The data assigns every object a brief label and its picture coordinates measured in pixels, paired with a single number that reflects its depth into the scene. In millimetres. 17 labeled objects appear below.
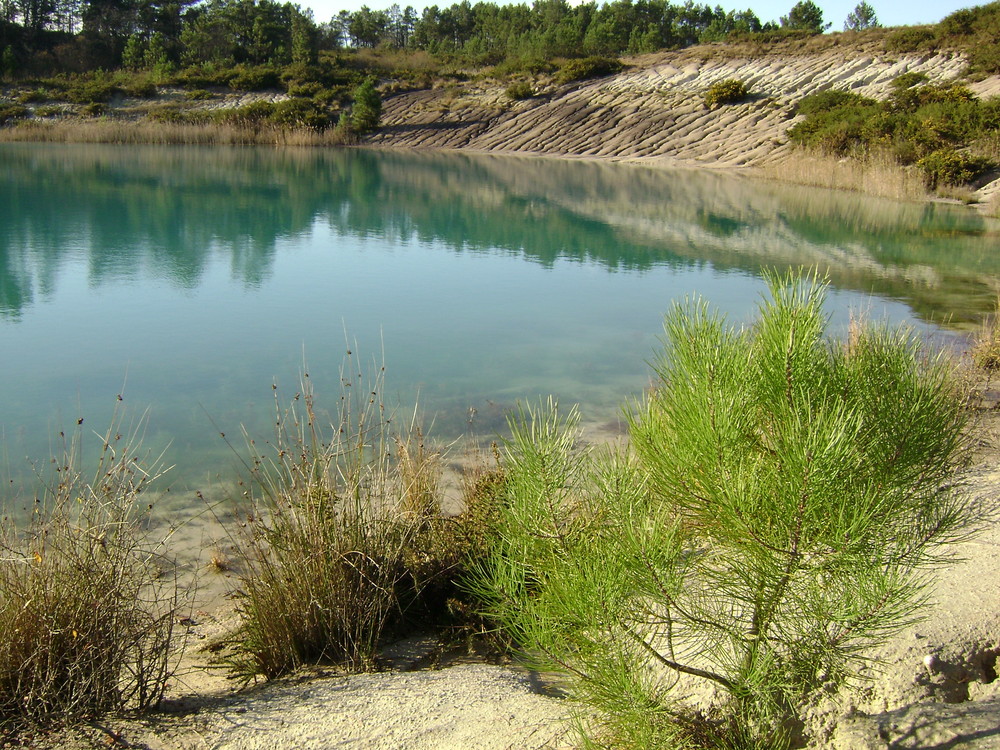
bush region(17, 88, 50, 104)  33500
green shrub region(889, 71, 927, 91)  24719
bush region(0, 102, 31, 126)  30828
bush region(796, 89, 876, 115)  24891
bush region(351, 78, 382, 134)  32125
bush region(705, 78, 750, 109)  28438
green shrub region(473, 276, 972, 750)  1667
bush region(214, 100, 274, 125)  31000
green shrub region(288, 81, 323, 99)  35531
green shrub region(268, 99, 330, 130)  31391
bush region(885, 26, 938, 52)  27047
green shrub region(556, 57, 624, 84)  34094
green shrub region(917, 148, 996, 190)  18328
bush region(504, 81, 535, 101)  33594
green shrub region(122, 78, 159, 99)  35312
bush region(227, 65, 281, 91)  36406
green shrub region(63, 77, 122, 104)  34031
